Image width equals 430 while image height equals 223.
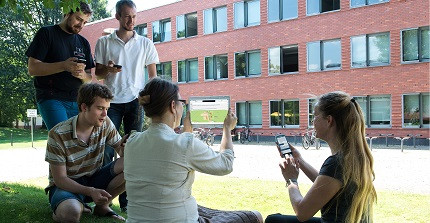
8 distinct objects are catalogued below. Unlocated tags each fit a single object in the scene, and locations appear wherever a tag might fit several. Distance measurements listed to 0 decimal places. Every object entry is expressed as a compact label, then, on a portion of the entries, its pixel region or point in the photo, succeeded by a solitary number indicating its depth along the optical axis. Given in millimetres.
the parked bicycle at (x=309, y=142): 21544
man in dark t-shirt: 4438
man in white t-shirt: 5023
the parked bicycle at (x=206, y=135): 25945
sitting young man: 3793
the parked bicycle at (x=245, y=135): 26812
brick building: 22261
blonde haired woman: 2600
